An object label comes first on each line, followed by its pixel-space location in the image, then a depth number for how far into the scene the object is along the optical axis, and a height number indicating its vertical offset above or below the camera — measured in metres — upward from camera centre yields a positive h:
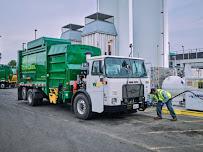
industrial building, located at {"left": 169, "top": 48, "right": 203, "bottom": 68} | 29.51 +3.54
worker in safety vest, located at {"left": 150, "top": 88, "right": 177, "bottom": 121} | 6.08 -0.93
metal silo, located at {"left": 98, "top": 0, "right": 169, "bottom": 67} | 17.95 +5.56
